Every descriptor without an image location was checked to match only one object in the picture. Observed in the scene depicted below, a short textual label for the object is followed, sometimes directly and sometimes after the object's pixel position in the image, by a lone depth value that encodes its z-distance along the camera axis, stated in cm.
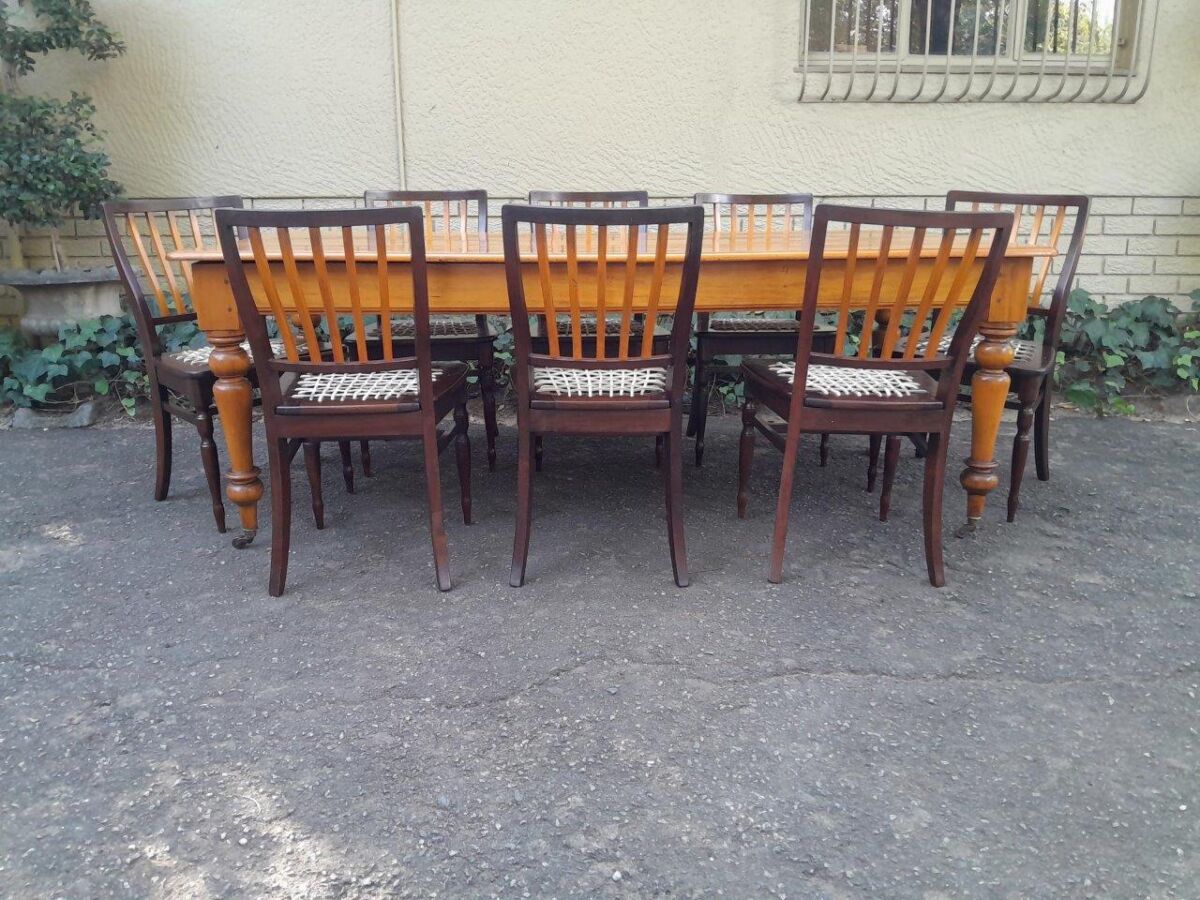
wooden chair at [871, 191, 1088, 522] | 278
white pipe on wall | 422
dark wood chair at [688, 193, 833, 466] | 326
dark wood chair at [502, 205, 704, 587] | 211
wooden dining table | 244
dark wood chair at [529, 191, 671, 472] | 338
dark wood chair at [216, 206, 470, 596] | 210
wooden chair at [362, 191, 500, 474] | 318
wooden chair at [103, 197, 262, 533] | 273
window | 429
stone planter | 419
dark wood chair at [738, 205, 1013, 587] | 216
